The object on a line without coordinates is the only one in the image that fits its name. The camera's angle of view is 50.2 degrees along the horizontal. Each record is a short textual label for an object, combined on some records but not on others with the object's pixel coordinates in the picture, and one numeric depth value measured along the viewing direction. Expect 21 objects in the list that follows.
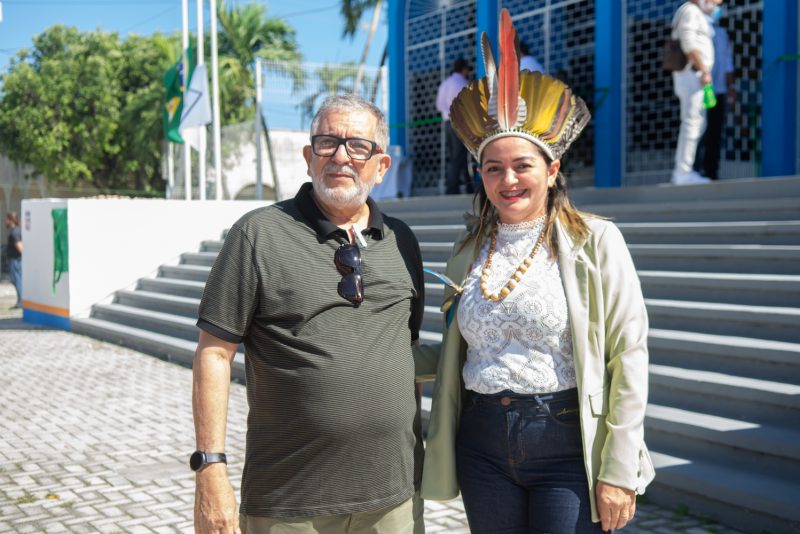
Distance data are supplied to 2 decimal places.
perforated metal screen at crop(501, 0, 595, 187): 12.56
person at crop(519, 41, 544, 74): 10.92
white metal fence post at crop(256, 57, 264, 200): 15.89
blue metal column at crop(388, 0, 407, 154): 16.12
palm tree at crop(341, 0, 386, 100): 33.94
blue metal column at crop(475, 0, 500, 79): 13.66
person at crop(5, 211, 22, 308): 16.77
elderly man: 2.44
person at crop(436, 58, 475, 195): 12.77
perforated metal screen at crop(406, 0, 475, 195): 14.96
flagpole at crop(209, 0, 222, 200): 15.91
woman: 2.46
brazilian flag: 17.25
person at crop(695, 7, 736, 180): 9.54
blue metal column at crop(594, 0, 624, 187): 11.85
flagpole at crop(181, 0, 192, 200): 16.25
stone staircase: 4.63
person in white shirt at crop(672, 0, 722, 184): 8.55
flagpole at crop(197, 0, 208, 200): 15.54
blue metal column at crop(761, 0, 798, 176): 9.82
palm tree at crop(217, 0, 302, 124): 31.33
